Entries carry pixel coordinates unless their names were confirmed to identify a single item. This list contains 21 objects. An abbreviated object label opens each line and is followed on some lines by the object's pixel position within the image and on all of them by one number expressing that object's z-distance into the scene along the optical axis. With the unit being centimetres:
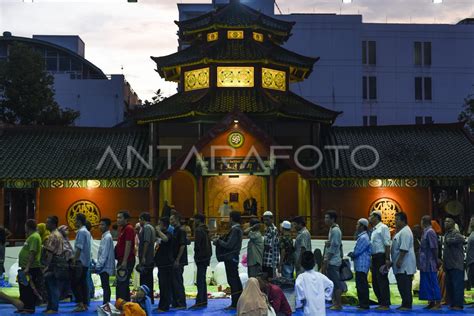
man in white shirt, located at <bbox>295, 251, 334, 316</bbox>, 1155
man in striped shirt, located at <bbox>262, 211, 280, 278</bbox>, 1647
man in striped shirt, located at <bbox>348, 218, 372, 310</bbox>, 1658
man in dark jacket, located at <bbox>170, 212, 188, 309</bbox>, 1681
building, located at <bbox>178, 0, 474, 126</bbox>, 5884
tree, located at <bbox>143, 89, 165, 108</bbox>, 6362
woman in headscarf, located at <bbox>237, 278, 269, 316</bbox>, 1116
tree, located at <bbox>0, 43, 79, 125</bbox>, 4675
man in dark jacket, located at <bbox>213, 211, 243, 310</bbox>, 1658
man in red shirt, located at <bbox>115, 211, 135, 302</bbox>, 1598
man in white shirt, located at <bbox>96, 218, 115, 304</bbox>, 1639
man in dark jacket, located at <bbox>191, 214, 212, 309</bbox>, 1697
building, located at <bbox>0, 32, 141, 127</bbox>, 5772
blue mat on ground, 1647
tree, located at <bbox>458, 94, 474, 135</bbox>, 4957
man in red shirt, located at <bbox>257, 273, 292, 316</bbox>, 1167
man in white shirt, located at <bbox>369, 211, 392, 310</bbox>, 1652
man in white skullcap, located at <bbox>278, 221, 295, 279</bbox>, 1759
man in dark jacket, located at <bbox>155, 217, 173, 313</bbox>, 1667
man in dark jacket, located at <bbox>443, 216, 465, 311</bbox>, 1669
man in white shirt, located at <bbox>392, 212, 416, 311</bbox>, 1633
